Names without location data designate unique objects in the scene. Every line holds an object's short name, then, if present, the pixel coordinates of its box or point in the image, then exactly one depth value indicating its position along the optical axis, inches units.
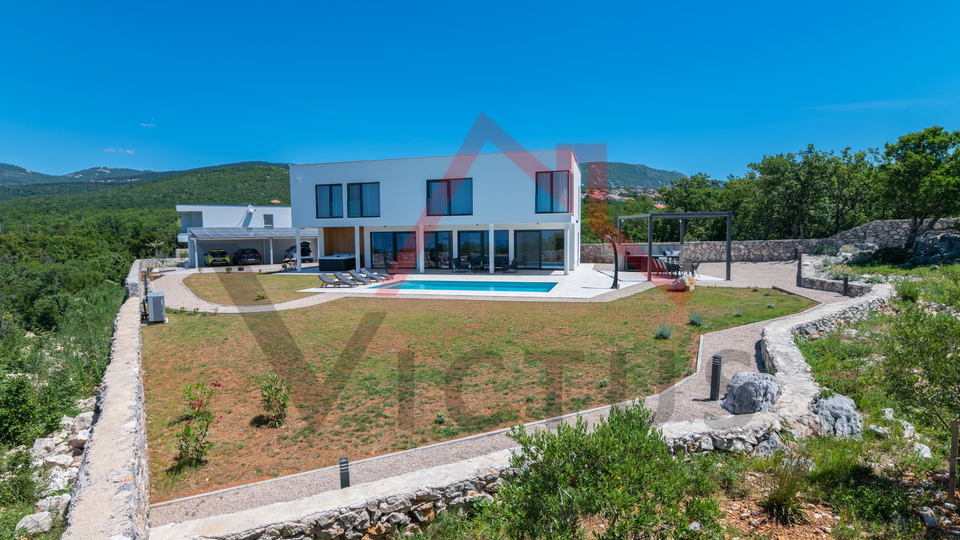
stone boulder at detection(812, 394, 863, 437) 185.9
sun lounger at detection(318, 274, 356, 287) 713.0
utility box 461.7
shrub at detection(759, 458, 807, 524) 138.2
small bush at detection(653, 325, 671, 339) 354.3
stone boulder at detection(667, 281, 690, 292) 597.6
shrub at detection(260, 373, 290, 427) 227.5
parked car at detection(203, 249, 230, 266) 1134.4
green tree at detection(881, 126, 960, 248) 672.4
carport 1117.7
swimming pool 679.1
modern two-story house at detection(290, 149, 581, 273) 824.9
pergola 726.4
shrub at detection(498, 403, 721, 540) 103.3
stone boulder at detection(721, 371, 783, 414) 204.8
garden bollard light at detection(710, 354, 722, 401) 234.1
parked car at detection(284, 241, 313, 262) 1204.5
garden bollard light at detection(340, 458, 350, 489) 160.1
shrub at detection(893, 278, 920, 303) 414.9
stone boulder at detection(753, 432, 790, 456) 177.4
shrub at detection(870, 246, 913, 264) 690.8
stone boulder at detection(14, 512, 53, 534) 150.1
